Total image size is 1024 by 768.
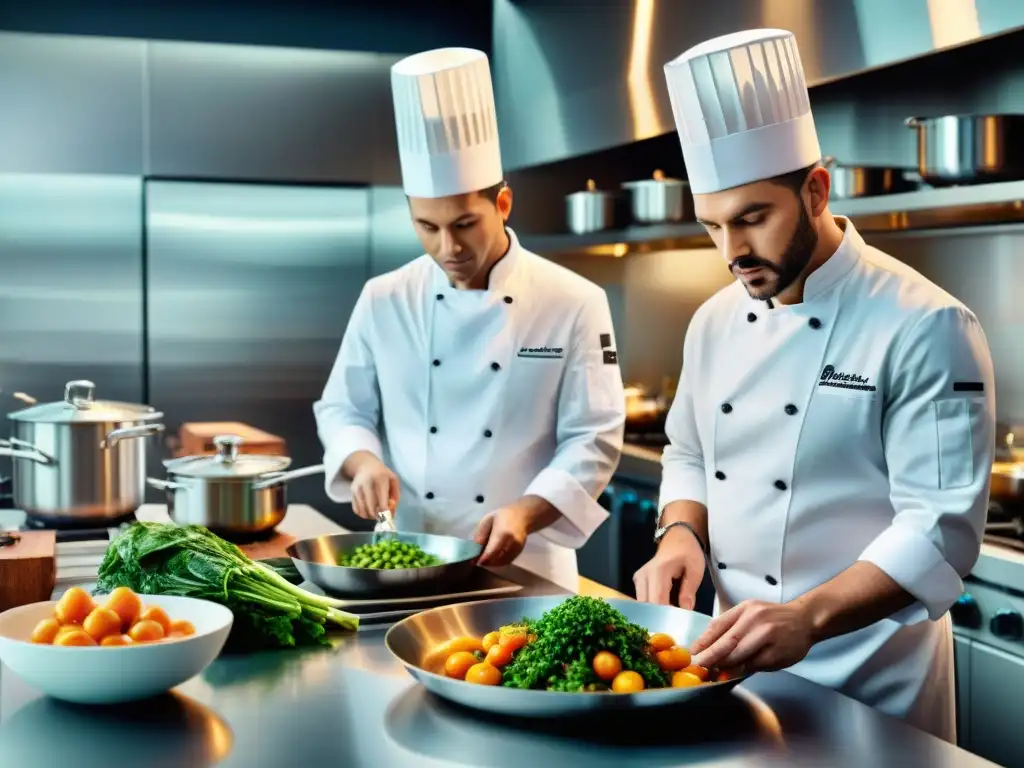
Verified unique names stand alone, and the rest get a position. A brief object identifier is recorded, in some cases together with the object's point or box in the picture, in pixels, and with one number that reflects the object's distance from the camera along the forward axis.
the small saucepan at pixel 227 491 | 2.44
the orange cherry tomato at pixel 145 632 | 1.50
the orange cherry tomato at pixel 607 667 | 1.39
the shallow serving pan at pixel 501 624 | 1.35
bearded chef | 1.73
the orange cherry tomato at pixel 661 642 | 1.48
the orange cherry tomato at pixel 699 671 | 1.45
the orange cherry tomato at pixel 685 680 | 1.41
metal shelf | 2.62
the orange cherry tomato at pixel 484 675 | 1.42
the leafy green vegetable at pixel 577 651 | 1.39
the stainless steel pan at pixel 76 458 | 2.58
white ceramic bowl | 1.44
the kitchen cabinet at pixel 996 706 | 2.55
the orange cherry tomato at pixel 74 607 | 1.54
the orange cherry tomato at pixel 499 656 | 1.45
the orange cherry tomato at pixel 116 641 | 1.48
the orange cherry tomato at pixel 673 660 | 1.45
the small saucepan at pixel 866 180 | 3.04
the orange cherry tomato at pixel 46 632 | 1.50
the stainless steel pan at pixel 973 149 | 2.62
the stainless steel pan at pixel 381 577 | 1.93
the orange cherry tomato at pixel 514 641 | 1.47
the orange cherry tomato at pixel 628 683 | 1.36
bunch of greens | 1.74
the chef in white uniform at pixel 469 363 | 2.61
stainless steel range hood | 2.77
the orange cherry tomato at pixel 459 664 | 1.46
